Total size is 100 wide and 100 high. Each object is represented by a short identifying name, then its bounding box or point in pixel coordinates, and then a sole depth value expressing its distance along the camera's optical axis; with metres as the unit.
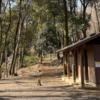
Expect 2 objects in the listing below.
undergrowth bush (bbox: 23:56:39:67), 27.38
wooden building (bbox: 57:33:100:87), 7.49
